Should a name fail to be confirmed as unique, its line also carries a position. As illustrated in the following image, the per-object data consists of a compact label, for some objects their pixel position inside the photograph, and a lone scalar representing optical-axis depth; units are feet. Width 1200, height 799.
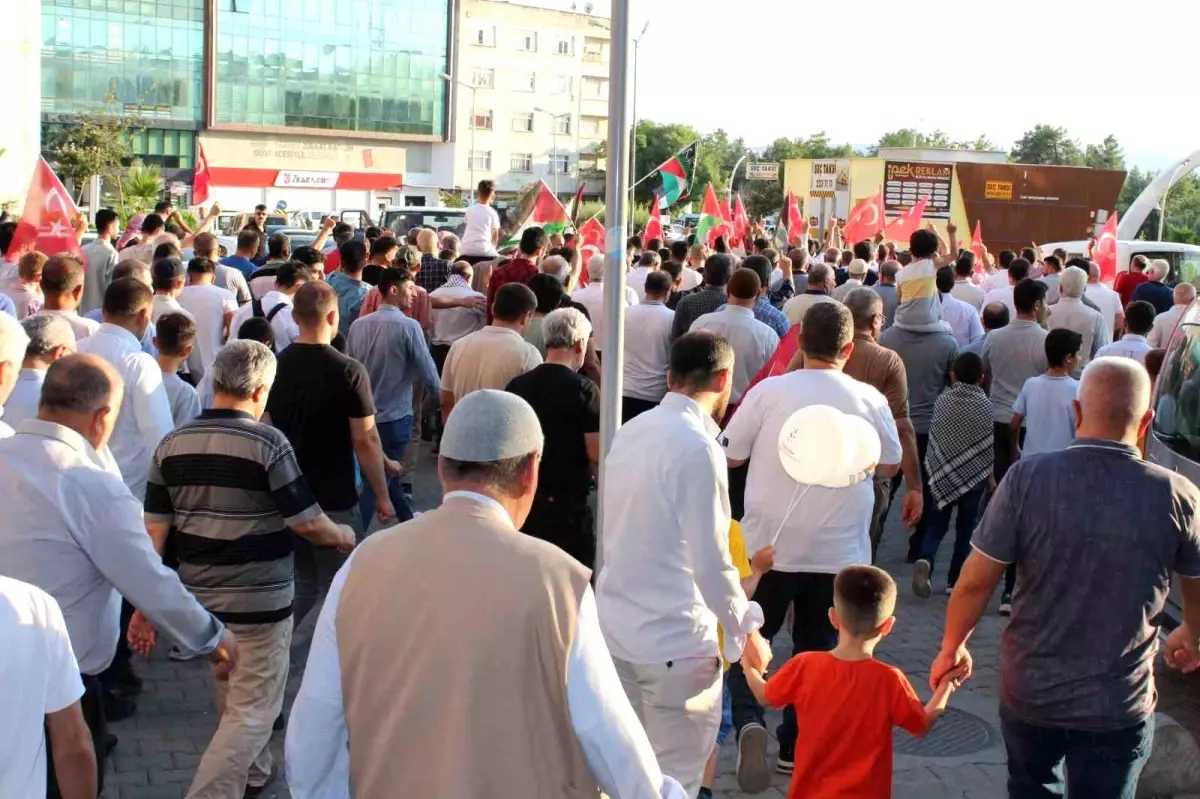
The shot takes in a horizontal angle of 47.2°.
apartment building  306.55
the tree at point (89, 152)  174.40
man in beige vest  9.10
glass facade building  262.88
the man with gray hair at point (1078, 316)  36.91
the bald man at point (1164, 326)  39.32
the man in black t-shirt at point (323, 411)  21.09
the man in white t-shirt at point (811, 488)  18.80
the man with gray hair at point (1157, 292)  49.34
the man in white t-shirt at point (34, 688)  9.61
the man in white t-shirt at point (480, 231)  47.32
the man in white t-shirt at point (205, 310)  31.07
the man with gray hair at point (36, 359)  20.20
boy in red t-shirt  15.20
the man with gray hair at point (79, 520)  13.88
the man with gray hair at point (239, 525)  16.99
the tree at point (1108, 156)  350.64
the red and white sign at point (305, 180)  272.51
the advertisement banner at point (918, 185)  112.88
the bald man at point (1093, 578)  14.06
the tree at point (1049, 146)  382.48
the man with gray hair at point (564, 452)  20.67
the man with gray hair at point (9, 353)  15.65
